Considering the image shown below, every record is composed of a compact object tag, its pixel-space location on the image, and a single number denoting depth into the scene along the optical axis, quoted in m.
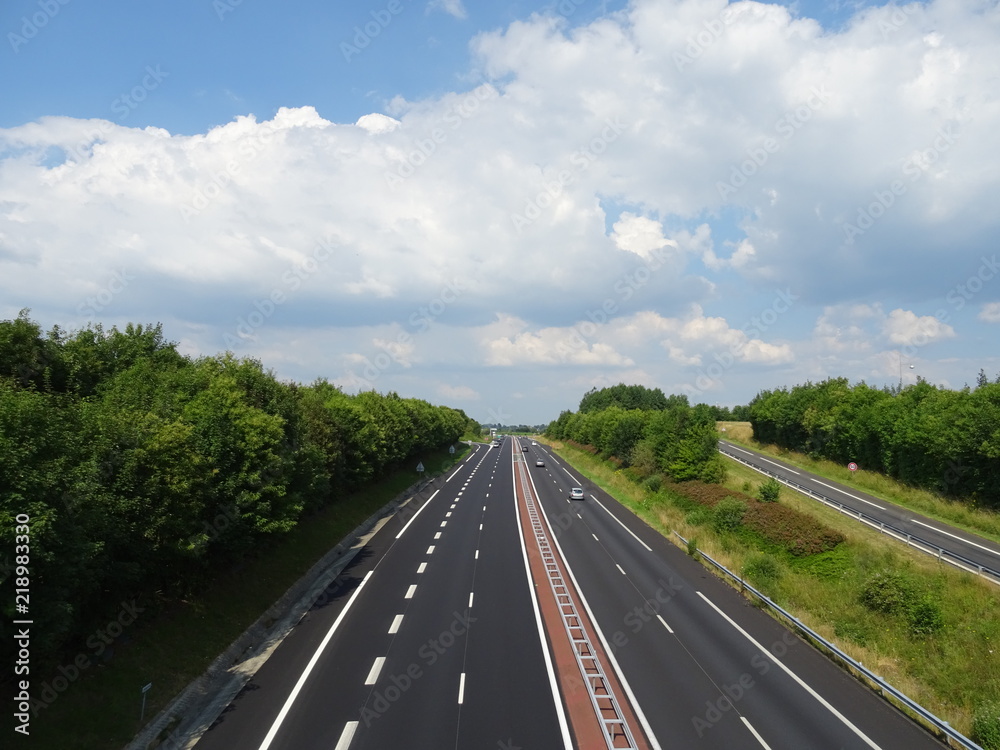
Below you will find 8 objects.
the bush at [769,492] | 36.75
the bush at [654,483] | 50.38
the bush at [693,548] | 31.01
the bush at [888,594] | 21.66
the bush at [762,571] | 25.41
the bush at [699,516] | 36.91
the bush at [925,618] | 20.59
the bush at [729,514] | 34.34
